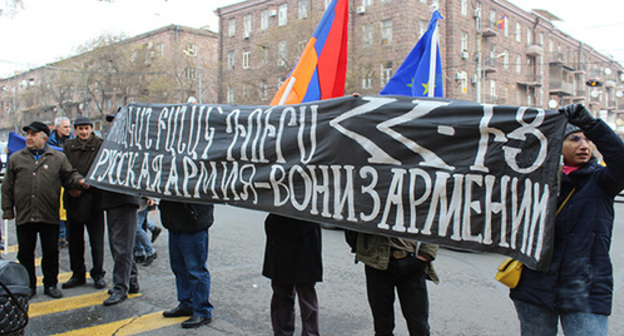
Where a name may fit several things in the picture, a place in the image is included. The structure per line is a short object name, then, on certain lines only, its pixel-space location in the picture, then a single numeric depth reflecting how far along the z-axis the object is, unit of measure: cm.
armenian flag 508
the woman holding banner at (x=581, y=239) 257
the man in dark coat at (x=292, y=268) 386
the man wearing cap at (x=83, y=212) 565
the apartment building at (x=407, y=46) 3084
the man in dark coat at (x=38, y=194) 536
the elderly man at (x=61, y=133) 701
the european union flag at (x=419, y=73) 503
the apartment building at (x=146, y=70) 3766
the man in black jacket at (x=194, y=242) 460
